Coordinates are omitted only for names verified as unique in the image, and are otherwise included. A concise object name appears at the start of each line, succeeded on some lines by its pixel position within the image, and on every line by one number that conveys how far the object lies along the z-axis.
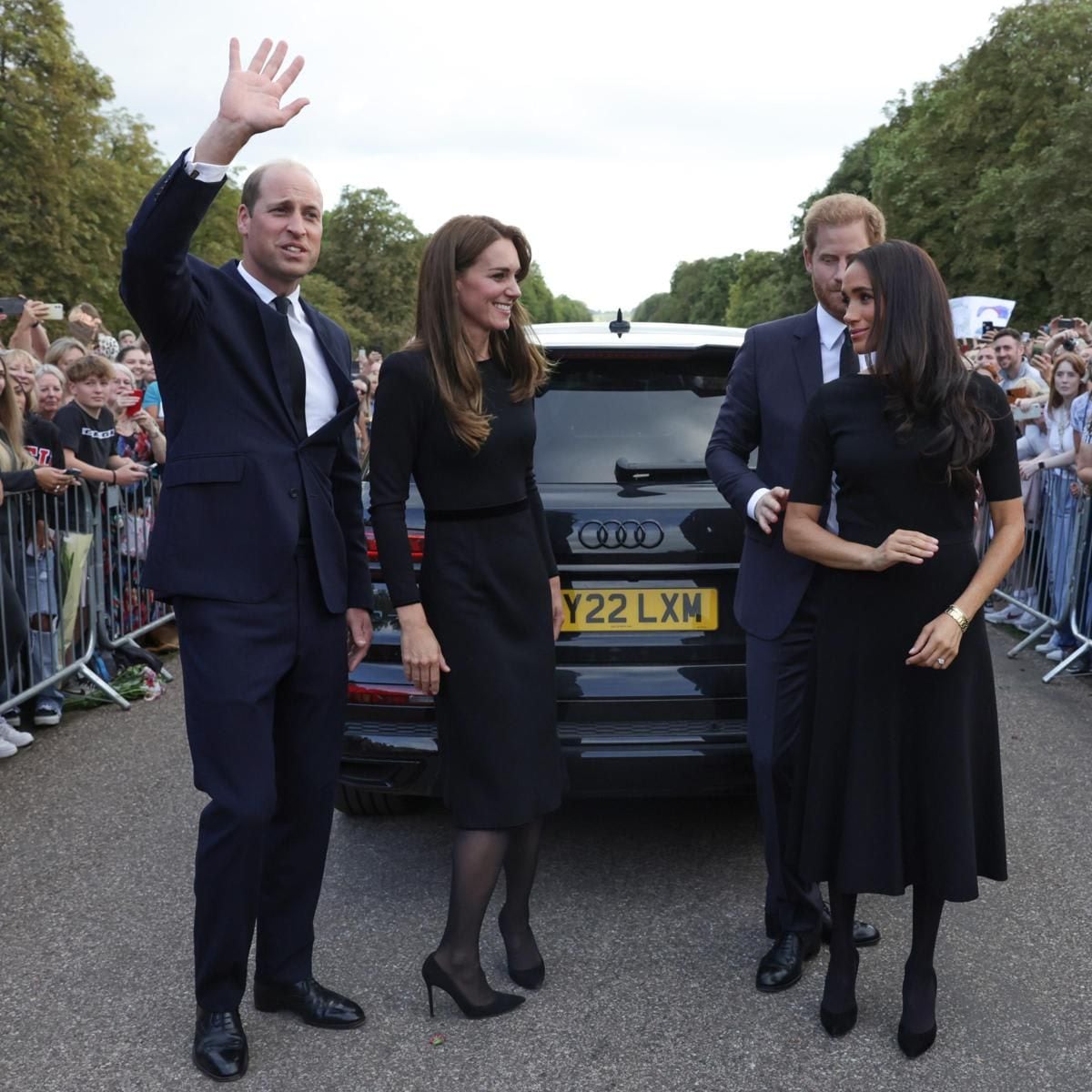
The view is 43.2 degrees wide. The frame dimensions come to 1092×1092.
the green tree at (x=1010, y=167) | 40.25
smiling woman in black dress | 3.51
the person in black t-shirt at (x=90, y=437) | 7.69
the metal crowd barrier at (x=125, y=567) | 7.98
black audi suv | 4.25
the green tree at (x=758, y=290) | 78.76
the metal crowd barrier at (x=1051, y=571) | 8.31
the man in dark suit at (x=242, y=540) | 3.32
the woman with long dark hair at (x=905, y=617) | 3.31
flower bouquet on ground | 7.44
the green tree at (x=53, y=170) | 37.34
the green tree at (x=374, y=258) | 84.25
